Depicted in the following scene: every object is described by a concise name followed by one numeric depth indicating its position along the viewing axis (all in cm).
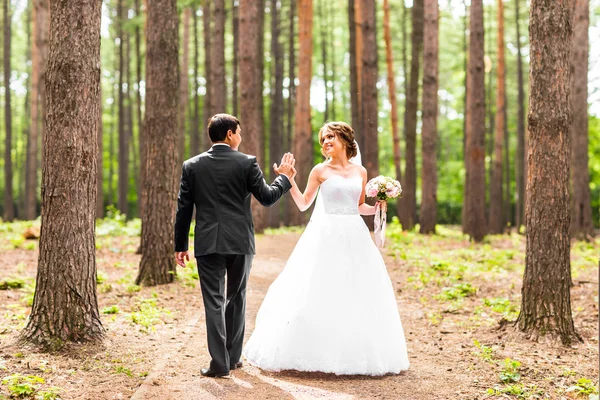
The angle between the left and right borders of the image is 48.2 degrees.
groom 595
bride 634
